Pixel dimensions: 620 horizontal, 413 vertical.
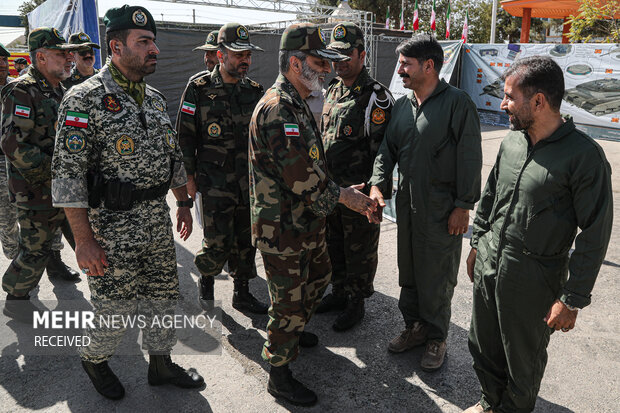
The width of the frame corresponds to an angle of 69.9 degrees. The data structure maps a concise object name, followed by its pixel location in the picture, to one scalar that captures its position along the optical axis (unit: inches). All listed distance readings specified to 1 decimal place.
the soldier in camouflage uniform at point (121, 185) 88.7
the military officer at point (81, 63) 202.4
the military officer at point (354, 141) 128.3
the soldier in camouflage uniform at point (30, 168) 130.2
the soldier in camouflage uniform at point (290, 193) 92.7
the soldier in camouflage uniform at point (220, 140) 138.3
